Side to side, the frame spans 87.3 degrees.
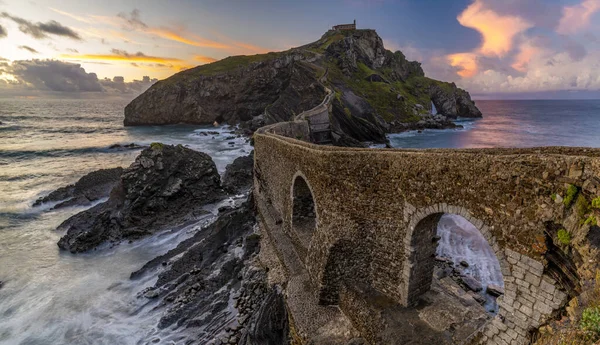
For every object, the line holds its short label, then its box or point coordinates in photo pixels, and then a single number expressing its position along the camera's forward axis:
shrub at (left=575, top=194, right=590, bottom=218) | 5.19
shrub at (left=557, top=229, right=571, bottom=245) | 5.48
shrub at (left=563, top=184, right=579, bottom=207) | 5.32
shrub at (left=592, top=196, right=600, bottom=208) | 4.96
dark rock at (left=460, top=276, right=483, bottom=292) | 14.26
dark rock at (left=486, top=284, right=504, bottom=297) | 13.94
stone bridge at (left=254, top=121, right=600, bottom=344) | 5.78
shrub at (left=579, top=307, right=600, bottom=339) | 4.38
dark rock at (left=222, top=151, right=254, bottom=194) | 27.93
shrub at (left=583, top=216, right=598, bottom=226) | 5.08
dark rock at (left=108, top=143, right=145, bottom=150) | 52.44
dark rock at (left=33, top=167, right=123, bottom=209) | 27.50
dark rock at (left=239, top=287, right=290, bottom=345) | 10.52
